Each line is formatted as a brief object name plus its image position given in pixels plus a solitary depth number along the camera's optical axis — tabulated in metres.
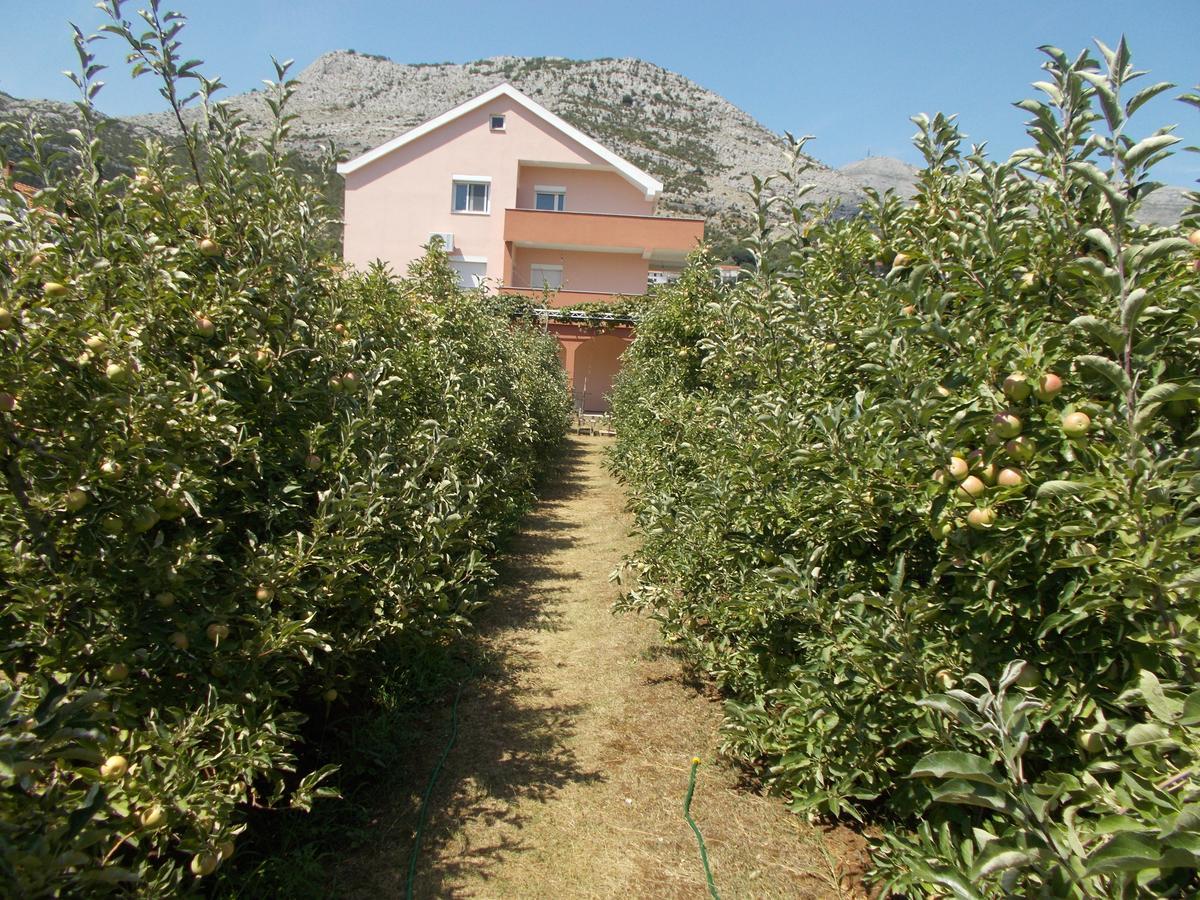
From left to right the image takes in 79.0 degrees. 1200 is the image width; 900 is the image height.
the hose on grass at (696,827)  3.06
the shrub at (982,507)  1.70
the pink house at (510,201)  26.89
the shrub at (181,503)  2.06
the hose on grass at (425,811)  3.04
